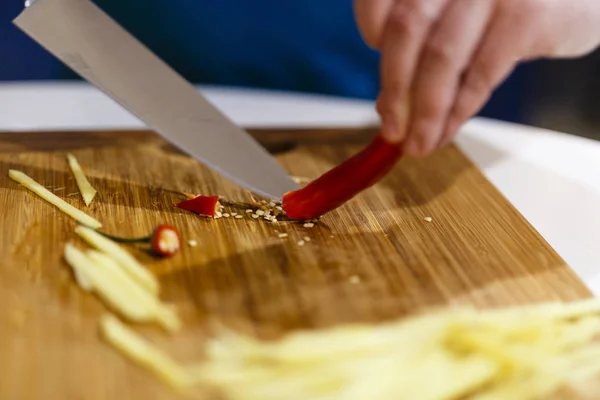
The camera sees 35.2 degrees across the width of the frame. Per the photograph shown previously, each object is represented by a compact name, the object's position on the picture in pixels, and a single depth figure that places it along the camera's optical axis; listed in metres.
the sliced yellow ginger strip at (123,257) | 0.33
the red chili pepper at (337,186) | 0.36
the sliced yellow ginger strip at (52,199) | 0.36
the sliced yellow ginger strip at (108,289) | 0.31
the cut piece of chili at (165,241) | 0.35
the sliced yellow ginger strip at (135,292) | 0.31
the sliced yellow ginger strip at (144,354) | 0.29
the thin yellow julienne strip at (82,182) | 0.39
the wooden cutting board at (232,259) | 0.30
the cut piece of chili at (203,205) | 0.38
